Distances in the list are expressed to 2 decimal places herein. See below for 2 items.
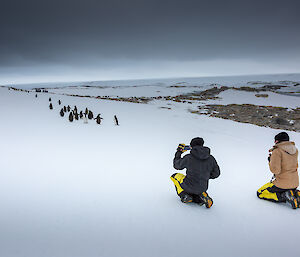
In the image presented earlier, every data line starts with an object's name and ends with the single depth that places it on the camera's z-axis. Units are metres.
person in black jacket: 3.08
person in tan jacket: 3.22
